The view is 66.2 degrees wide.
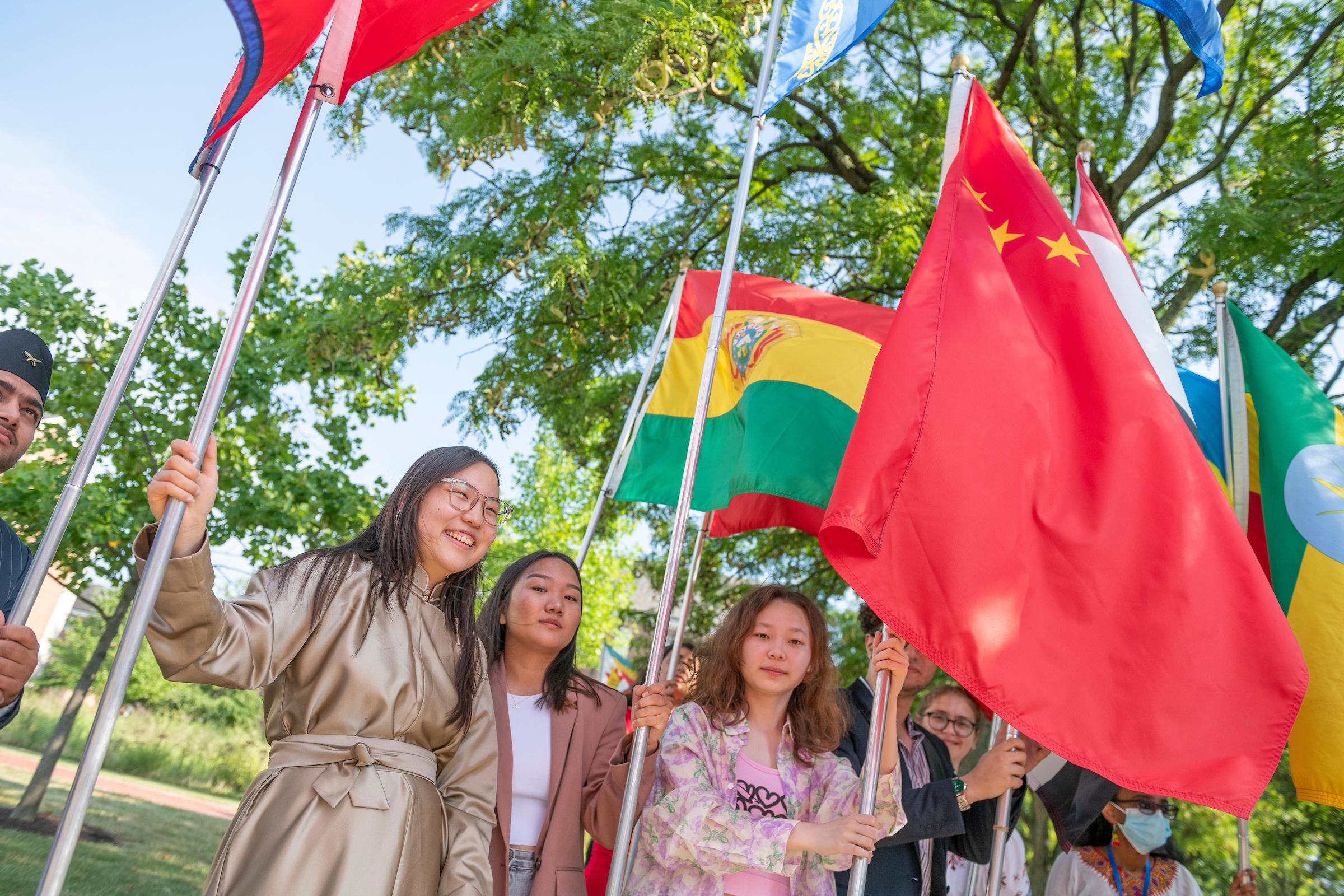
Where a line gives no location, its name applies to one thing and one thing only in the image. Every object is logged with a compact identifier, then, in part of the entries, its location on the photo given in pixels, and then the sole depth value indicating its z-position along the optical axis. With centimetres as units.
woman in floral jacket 292
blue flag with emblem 394
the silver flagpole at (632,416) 527
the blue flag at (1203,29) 373
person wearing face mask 511
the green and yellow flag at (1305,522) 358
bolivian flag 478
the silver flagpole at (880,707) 299
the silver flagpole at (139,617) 194
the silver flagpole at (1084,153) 421
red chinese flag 290
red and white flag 405
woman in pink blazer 332
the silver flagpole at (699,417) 322
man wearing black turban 309
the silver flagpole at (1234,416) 441
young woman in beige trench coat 227
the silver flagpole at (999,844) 354
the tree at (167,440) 934
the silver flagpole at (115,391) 230
